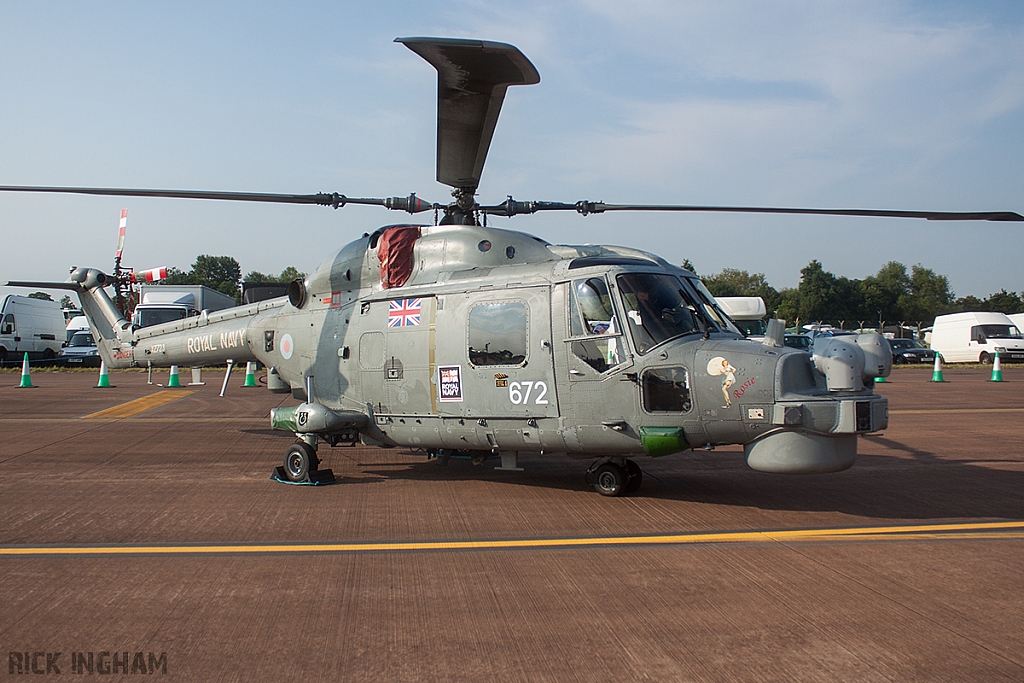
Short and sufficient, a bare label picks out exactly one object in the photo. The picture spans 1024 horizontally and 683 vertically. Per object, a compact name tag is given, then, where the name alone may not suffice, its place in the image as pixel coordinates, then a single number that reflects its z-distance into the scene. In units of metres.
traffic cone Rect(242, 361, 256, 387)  23.44
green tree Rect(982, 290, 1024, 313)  89.06
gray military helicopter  6.63
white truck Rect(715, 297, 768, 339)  25.17
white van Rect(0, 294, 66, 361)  35.31
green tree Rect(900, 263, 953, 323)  95.38
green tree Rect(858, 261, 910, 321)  85.81
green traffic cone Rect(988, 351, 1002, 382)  23.83
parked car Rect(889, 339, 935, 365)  38.72
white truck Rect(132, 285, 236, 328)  30.05
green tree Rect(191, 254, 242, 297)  126.00
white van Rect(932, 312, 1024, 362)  35.97
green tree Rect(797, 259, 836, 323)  80.25
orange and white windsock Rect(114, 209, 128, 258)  14.33
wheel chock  8.87
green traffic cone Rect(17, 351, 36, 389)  21.91
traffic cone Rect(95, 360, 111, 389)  21.68
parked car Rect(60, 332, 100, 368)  37.88
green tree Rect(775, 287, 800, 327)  74.62
